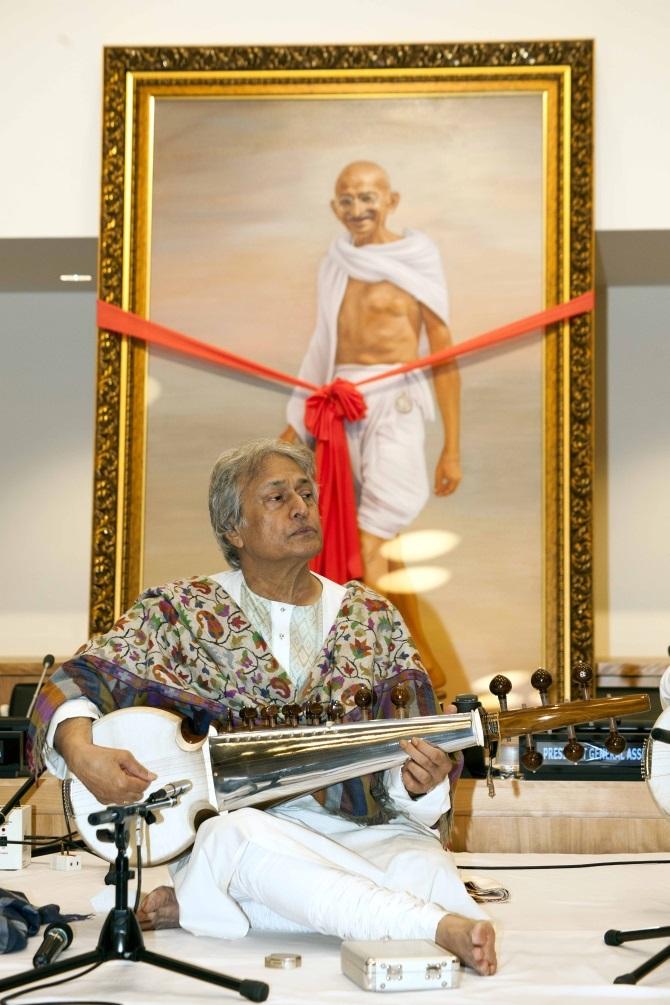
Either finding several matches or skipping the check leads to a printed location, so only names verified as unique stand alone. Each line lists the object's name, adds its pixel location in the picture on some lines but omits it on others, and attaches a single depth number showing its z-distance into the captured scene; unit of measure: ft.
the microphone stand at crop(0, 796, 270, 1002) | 6.75
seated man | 7.73
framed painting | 14.64
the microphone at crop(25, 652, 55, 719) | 10.84
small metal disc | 7.50
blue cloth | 7.81
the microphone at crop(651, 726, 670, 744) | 8.14
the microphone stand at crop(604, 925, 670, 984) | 7.02
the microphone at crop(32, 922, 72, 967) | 7.27
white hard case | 6.93
